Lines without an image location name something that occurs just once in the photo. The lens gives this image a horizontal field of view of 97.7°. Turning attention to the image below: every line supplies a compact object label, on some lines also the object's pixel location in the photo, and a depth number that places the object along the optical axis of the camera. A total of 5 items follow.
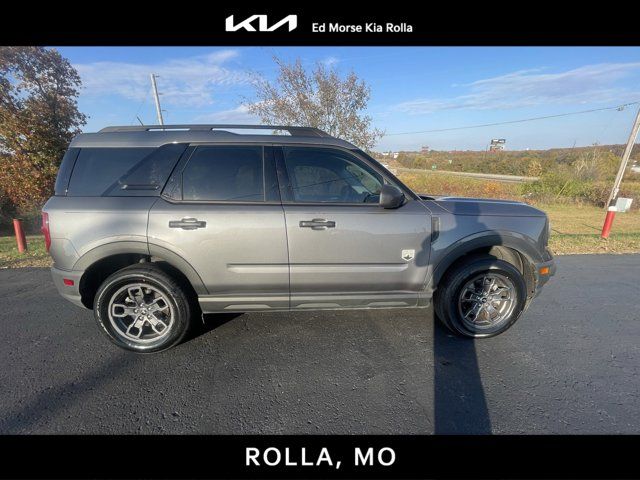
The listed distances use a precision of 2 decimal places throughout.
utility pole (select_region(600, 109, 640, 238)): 11.00
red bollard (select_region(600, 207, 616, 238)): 6.71
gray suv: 2.55
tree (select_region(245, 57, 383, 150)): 9.70
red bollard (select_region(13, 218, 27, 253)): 5.60
